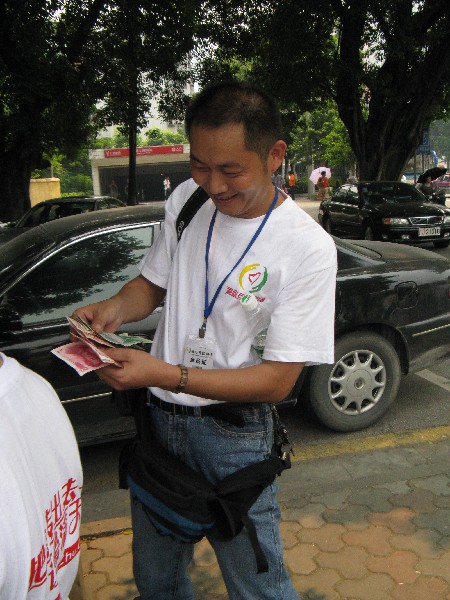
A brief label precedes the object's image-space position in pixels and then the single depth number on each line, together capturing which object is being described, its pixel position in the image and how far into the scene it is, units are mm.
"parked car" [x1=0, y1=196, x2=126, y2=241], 10398
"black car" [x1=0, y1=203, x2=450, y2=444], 3295
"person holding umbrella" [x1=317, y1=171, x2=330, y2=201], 25969
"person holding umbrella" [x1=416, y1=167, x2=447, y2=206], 14328
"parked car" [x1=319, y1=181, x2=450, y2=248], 11406
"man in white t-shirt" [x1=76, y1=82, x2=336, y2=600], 1492
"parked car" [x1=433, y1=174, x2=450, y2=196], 41328
